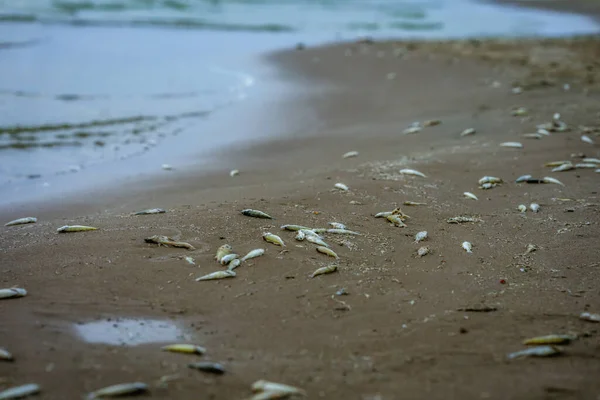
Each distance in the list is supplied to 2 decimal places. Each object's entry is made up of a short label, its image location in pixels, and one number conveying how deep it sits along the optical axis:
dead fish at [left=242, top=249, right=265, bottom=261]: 5.09
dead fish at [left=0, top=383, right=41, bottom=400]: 3.45
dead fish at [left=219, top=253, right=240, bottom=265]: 5.04
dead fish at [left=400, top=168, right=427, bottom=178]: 7.38
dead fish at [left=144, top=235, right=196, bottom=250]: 5.36
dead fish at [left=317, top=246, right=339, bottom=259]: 5.18
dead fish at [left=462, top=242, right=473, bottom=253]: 5.40
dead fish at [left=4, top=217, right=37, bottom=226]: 6.23
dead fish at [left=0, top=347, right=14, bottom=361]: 3.81
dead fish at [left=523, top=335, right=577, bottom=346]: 4.00
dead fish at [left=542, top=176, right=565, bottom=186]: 7.14
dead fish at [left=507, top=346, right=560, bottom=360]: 3.87
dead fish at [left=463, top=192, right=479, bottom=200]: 6.75
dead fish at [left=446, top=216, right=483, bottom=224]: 6.07
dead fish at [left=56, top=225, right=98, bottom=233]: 5.80
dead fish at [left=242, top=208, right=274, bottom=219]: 5.91
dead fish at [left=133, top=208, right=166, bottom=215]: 6.29
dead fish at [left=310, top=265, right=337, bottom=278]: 4.88
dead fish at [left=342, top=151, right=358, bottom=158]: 8.55
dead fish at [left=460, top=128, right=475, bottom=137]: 9.29
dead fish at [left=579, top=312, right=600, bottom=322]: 4.25
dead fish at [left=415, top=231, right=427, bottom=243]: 5.59
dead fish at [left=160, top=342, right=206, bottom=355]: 3.91
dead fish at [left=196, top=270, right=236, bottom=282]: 4.81
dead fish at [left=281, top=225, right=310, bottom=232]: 5.66
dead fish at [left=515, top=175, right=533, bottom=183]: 7.25
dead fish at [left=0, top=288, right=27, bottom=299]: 4.53
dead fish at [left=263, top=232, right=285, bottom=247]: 5.33
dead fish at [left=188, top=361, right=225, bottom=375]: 3.71
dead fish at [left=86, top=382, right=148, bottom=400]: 3.49
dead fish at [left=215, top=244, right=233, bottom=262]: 5.10
